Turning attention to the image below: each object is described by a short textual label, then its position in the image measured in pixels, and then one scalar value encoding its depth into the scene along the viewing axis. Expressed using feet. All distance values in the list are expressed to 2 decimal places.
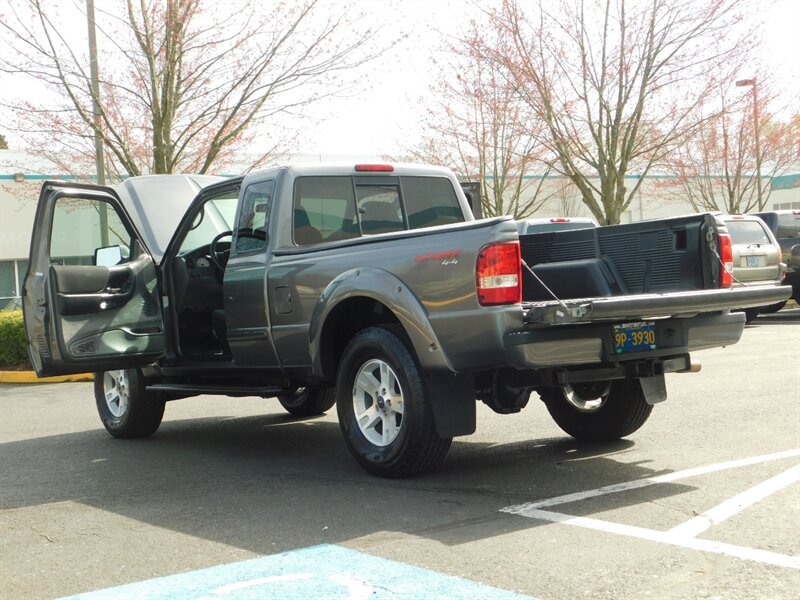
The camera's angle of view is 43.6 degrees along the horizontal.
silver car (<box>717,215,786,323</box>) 52.06
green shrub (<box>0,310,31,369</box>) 49.26
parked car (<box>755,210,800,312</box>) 59.06
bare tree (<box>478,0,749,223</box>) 61.62
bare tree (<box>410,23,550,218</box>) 69.82
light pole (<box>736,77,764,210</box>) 73.26
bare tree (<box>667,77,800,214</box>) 89.04
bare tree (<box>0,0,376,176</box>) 52.80
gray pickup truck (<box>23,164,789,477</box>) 18.42
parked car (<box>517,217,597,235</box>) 53.43
